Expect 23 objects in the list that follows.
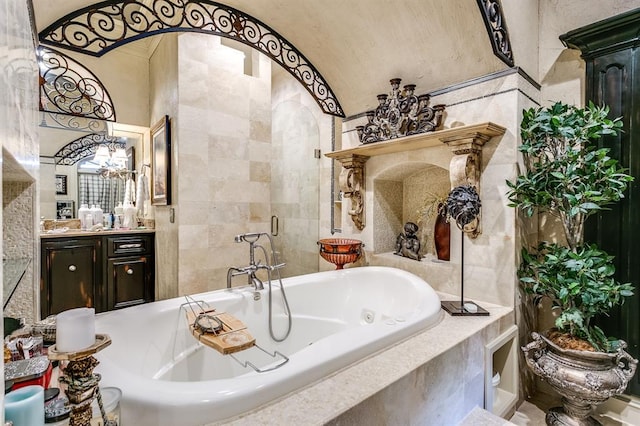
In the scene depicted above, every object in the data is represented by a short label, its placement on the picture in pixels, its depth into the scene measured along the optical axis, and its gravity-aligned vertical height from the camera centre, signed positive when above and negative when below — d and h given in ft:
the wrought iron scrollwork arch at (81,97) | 10.14 +4.04
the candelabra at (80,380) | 2.38 -1.34
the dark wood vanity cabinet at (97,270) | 10.11 -2.08
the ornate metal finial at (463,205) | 6.01 +0.11
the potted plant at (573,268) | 5.16 -1.02
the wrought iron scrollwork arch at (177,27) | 5.48 +4.05
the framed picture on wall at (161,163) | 9.89 +1.68
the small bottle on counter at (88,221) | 11.64 -0.37
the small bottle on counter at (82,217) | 11.63 -0.22
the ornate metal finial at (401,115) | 7.48 +2.46
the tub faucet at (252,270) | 6.81 -1.33
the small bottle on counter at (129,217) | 12.59 -0.24
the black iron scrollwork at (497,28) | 5.73 +3.54
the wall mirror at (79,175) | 11.27 +1.45
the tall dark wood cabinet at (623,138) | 5.86 +1.41
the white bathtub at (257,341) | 3.10 -2.00
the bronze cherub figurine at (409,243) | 8.66 -0.93
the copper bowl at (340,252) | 8.64 -1.17
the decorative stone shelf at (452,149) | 6.49 +1.60
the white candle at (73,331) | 2.37 -0.94
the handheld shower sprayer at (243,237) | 6.68 -0.58
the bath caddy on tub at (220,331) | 4.06 -1.76
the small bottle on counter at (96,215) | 11.93 -0.14
